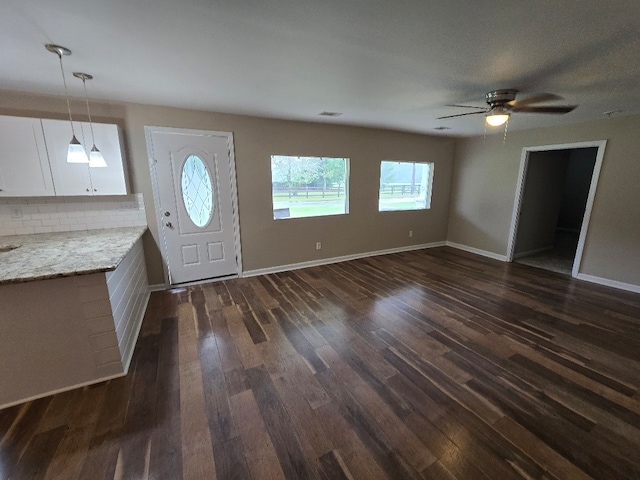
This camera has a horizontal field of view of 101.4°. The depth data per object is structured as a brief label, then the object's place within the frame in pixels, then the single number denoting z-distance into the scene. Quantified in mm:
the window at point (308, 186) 4273
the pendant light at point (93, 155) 2232
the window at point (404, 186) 5300
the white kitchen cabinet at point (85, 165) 2746
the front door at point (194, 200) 3461
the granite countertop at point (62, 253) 1736
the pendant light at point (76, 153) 2033
